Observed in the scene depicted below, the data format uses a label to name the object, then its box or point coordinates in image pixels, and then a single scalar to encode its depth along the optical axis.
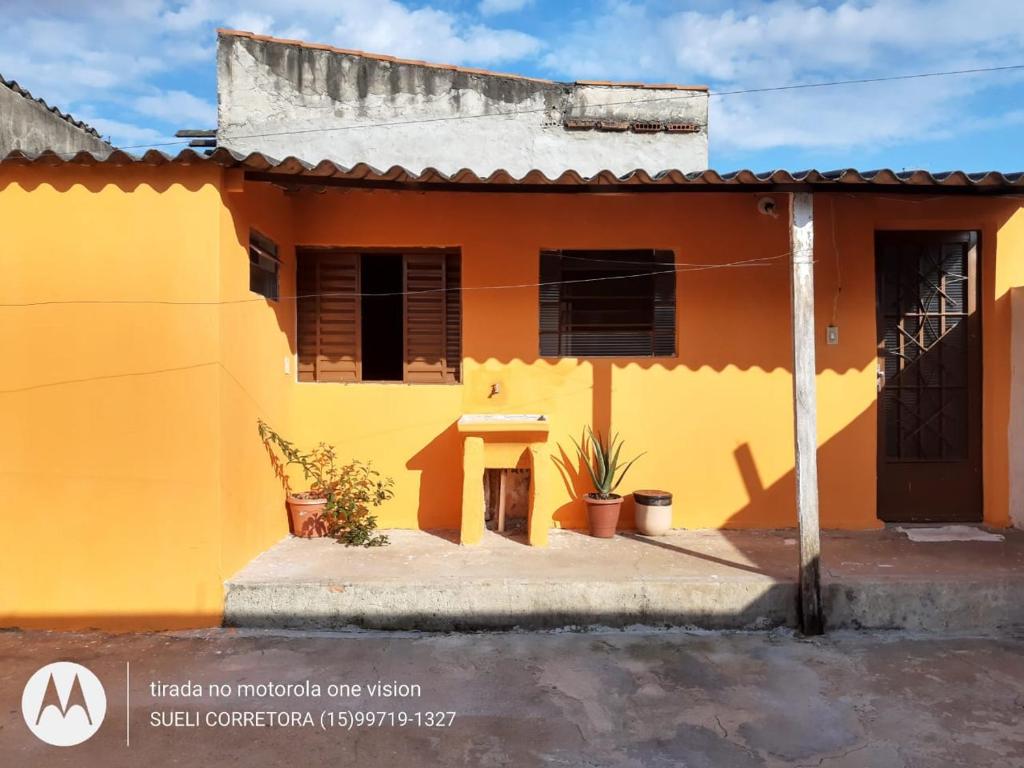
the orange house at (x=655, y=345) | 6.04
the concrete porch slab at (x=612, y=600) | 4.53
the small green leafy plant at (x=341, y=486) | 5.60
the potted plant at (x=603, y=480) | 5.72
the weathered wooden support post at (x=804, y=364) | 4.65
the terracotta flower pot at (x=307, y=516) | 5.73
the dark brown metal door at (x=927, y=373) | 6.16
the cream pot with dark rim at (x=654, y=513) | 5.80
